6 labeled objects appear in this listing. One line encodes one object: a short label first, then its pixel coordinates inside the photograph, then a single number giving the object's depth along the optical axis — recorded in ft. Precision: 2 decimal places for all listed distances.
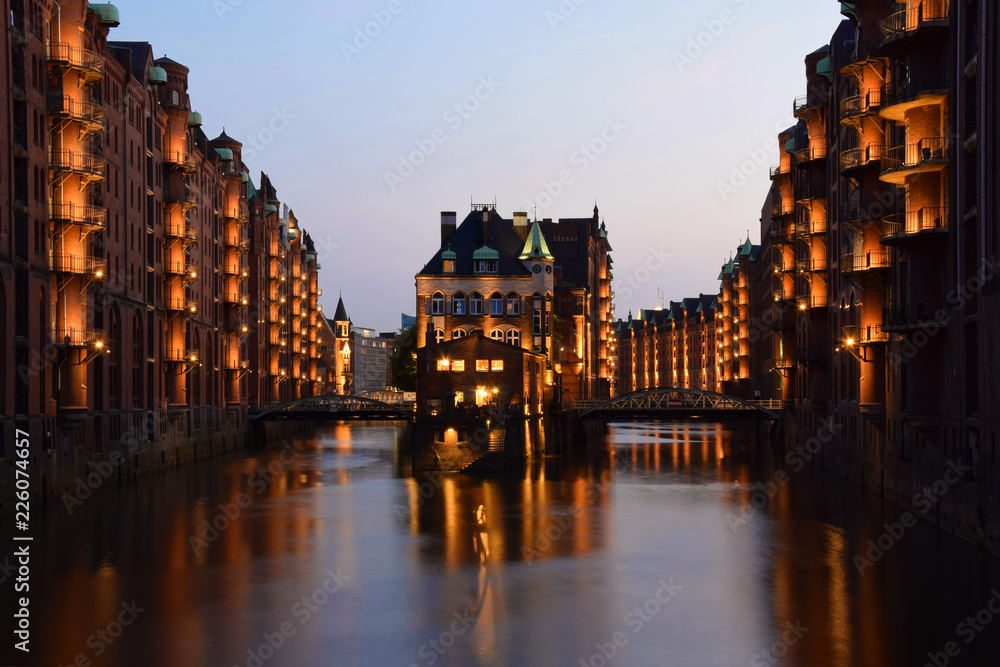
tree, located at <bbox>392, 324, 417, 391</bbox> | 442.91
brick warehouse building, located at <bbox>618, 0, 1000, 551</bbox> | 127.24
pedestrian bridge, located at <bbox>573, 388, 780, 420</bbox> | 331.57
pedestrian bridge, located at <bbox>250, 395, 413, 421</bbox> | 339.16
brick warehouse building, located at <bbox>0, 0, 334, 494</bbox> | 170.91
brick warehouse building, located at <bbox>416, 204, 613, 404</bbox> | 351.46
